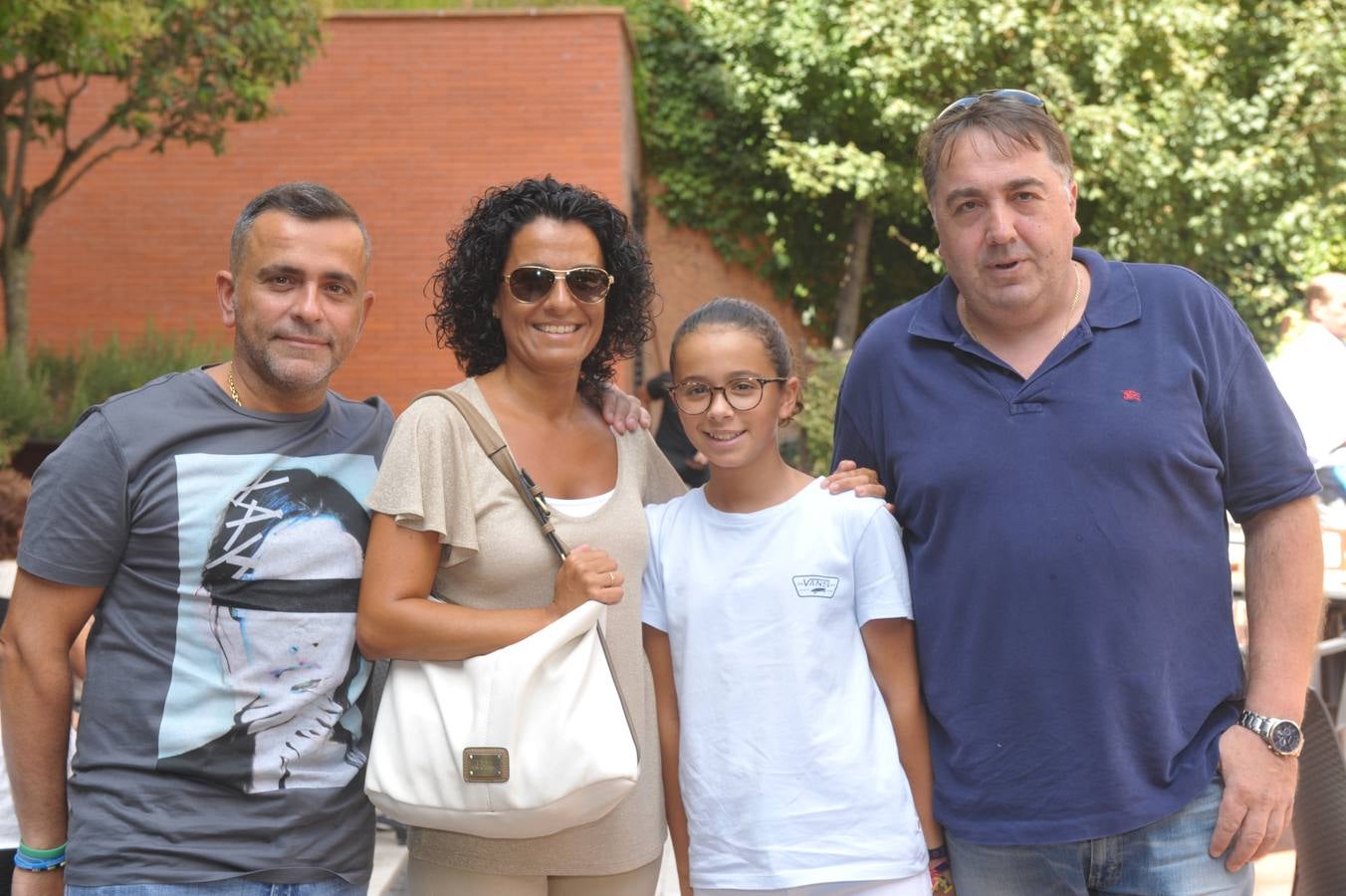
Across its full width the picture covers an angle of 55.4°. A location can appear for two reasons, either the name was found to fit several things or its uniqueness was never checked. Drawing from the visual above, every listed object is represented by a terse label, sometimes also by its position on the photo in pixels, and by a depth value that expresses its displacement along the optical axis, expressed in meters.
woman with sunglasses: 2.34
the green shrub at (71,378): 8.50
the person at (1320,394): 5.54
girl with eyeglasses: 2.35
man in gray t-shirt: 2.27
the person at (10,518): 3.84
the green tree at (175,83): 8.91
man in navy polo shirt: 2.24
